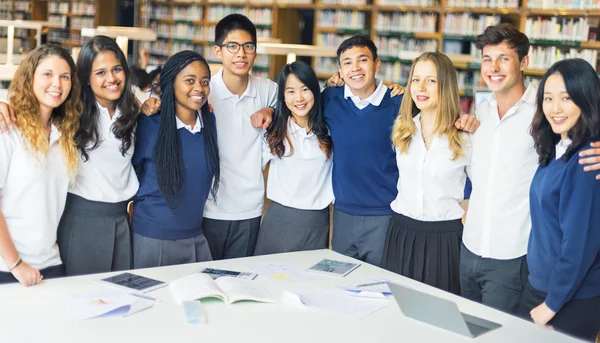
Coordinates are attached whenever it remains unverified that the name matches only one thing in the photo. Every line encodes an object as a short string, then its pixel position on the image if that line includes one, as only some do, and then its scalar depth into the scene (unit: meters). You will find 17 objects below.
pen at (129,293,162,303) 2.25
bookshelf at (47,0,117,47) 13.64
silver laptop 2.14
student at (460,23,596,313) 2.64
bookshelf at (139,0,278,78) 10.89
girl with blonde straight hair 2.87
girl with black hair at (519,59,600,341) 2.20
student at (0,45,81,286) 2.50
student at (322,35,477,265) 3.12
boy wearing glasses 3.19
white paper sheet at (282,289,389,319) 2.26
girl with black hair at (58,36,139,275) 2.78
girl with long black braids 2.90
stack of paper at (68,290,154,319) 2.09
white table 1.96
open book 2.26
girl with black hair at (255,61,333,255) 3.16
